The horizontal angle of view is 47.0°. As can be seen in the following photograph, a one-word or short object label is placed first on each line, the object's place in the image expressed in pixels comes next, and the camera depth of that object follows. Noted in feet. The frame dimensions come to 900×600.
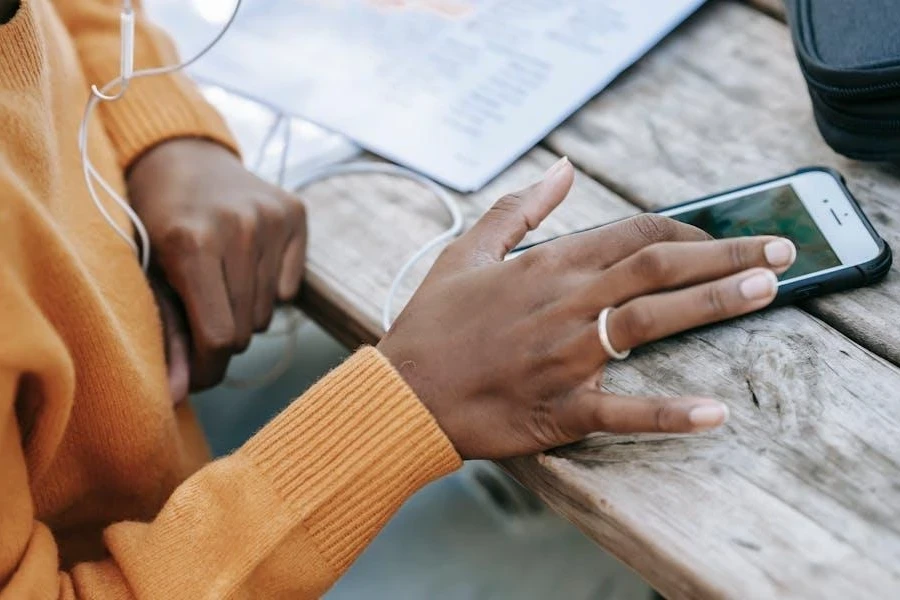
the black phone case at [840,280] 1.98
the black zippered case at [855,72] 2.13
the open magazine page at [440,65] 2.70
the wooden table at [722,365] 1.63
